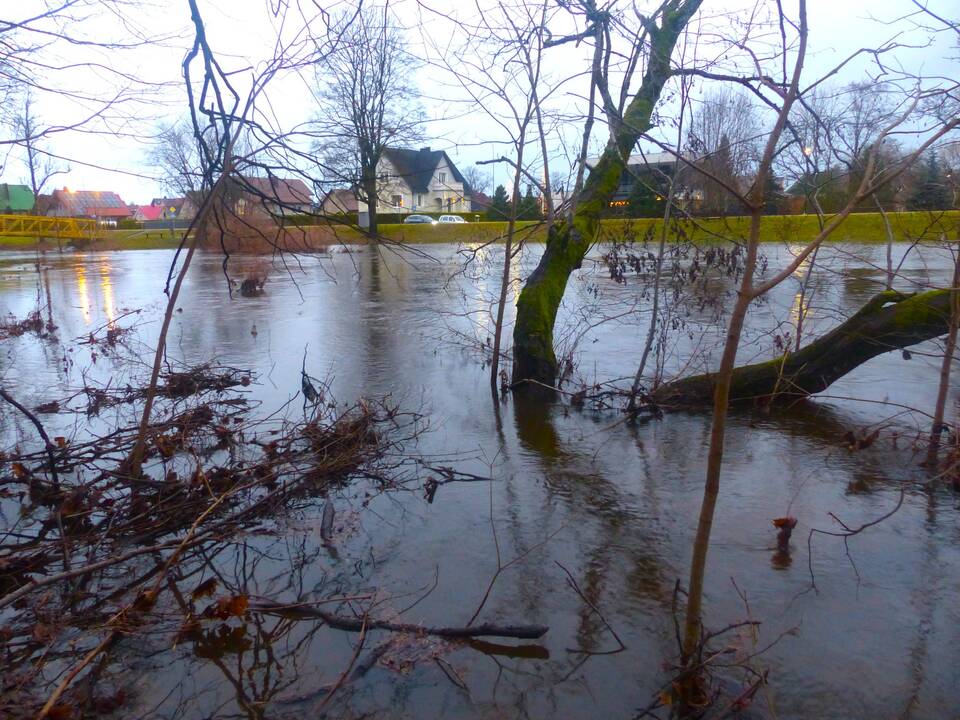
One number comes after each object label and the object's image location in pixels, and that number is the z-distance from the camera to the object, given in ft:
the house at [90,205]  213.50
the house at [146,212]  330.54
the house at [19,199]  131.75
